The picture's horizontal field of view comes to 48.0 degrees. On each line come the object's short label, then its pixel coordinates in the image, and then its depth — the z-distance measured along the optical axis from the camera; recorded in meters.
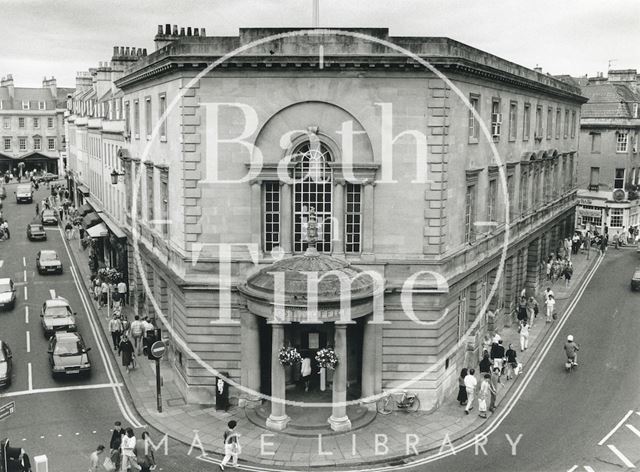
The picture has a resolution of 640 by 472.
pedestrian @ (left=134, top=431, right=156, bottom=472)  18.66
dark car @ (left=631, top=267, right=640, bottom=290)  43.38
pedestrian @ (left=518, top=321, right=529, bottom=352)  31.31
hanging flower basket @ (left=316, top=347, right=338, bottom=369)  22.06
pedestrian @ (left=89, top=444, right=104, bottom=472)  18.45
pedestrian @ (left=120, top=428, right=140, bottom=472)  18.77
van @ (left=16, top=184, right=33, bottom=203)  83.81
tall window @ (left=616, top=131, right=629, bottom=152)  63.53
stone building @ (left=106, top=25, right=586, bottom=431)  22.69
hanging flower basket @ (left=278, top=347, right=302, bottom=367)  21.80
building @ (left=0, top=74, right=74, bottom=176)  115.38
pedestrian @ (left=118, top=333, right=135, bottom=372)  27.95
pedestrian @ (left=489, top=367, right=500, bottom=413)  23.98
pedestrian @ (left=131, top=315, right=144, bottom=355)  30.59
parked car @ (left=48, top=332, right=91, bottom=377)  26.72
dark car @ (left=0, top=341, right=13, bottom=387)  25.80
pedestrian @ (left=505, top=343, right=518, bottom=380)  27.70
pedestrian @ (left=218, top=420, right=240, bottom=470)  19.59
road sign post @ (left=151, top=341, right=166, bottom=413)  23.12
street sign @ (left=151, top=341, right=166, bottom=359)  23.10
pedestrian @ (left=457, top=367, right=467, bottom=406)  24.66
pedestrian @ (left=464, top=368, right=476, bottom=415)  24.02
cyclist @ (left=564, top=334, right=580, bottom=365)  28.39
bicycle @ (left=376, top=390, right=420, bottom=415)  23.84
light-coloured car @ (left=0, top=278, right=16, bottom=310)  37.34
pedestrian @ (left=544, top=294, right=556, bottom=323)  36.12
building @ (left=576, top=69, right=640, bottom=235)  63.62
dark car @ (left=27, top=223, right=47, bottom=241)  59.59
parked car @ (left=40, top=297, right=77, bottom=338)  32.41
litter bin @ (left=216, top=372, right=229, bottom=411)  23.69
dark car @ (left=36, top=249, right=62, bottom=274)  46.62
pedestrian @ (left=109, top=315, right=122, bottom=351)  30.95
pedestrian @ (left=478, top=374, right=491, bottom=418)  23.47
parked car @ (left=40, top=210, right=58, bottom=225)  67.56
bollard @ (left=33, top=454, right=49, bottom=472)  17.17
